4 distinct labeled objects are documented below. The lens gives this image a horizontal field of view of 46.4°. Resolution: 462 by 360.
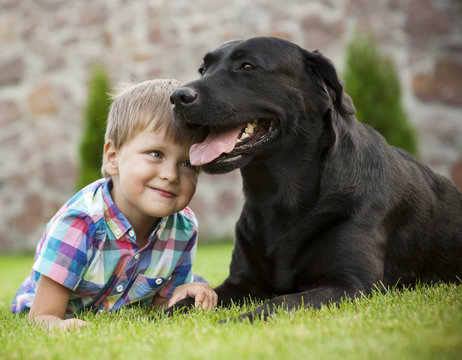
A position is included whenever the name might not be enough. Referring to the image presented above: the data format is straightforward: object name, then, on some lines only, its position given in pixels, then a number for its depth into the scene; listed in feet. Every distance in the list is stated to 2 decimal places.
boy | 7.98
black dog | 8.07
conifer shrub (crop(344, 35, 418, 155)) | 21.25
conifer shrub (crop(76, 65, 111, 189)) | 23.84
